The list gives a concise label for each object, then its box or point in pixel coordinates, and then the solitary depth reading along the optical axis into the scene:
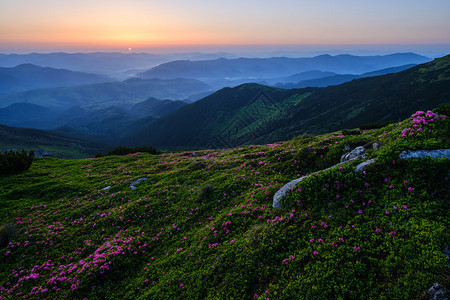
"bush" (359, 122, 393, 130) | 33.87
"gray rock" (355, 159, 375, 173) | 9.77
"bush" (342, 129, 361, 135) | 18.92
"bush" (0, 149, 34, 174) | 25.86
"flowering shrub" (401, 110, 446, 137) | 10.04
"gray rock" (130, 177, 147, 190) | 20.39
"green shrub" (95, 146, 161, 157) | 42.69
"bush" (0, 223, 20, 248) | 14.11
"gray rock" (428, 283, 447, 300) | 5.24
